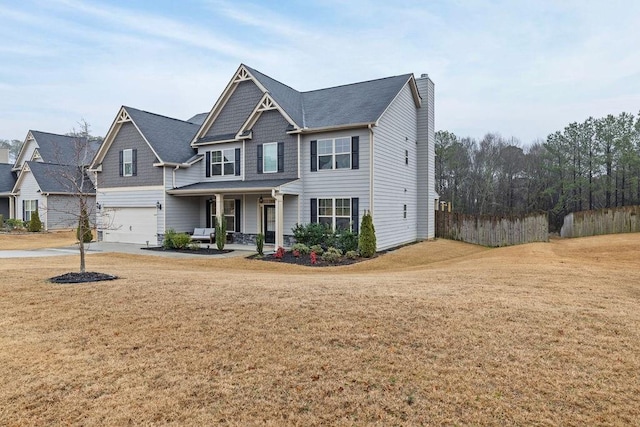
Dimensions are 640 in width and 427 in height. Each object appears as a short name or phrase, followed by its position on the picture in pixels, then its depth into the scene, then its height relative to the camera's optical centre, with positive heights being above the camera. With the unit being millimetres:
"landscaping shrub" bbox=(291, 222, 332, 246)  16688 -843
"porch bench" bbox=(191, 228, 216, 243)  19570 -941
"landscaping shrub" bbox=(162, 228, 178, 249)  18391 -1146
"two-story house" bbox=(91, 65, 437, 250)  17094 +2713
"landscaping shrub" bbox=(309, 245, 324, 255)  15812 -1452
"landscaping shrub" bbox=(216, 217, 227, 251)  17547 -796
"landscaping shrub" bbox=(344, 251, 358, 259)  15391 -1656
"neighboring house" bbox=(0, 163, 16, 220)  33066 +2734
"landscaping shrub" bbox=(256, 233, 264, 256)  15945 -1164
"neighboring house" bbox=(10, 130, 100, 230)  29359 +2087
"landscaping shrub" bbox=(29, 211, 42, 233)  27812 -396
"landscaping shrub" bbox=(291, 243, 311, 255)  15855 -1417
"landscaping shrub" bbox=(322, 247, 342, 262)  14880 -1619
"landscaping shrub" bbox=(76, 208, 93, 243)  8922 -33
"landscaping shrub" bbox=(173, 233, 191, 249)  18031 -1177
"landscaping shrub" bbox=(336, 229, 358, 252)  16156 -1142
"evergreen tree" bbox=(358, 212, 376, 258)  15570 -988
